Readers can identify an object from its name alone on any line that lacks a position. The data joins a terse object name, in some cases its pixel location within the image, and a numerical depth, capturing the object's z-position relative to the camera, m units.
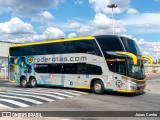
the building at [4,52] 68.38
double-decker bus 18.27
